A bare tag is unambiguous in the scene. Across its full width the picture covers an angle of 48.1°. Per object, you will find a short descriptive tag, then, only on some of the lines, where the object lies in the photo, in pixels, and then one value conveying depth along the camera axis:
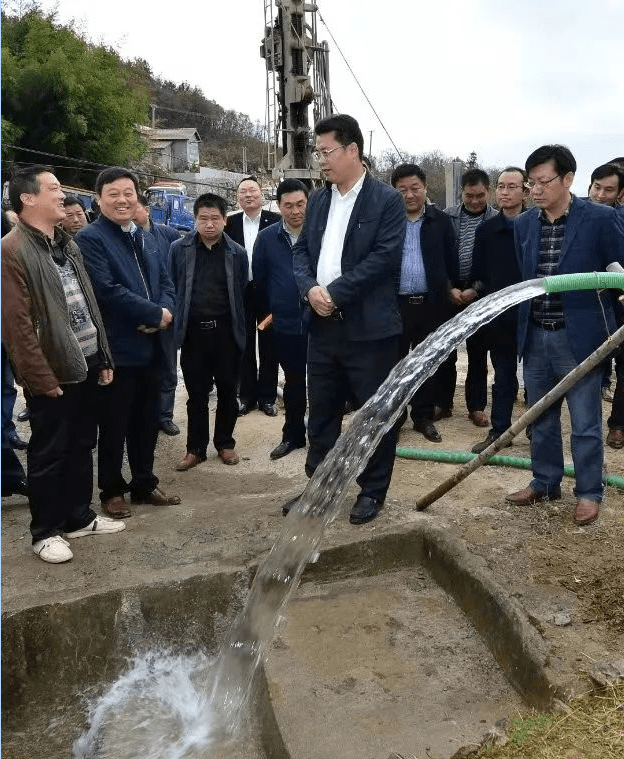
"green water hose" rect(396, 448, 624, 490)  4.80
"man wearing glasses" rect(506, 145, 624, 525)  3.74
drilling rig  14.20
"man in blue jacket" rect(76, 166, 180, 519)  3.96
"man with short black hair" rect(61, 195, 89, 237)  6.18
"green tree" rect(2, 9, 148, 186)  27.64
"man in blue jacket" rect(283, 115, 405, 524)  3.79
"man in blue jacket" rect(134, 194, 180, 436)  4.50
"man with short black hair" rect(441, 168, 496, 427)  5.57
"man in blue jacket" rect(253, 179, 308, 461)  5.35
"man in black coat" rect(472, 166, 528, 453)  5.18
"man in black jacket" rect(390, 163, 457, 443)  5.35
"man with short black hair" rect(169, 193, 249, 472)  4.95
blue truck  30.69
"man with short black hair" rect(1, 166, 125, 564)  3.29
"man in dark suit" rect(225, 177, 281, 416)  6.15
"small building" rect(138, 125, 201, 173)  53.69
